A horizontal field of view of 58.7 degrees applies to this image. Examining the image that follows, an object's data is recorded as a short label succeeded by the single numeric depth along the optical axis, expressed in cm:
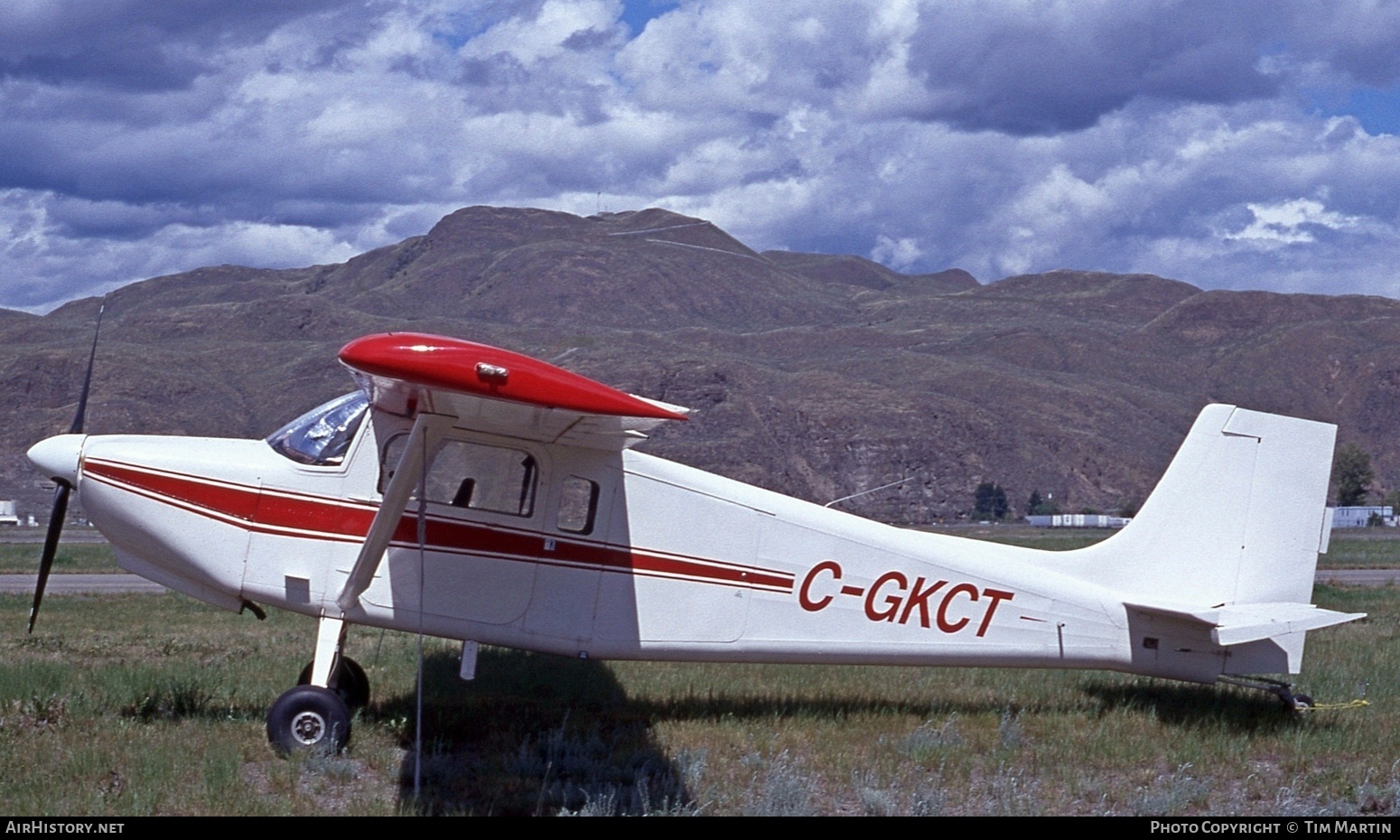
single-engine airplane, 815
